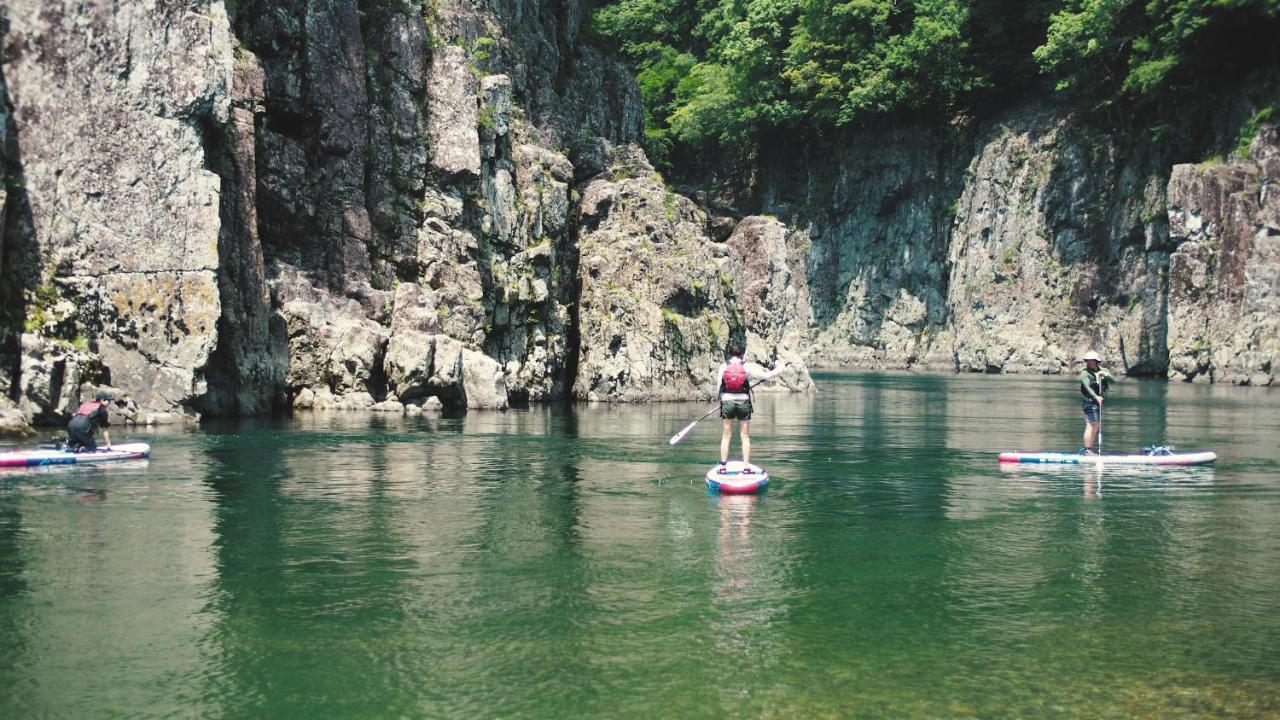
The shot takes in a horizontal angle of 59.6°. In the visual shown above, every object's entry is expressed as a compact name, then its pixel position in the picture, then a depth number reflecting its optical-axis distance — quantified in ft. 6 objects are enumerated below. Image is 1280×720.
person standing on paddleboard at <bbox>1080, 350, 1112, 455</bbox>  89.30
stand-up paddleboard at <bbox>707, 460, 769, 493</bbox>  71.05
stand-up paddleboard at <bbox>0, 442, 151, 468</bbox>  80.64
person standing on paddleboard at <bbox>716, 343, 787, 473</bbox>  73.15
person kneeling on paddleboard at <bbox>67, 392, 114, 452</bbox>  84.12
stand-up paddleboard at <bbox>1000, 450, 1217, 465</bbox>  86.22
